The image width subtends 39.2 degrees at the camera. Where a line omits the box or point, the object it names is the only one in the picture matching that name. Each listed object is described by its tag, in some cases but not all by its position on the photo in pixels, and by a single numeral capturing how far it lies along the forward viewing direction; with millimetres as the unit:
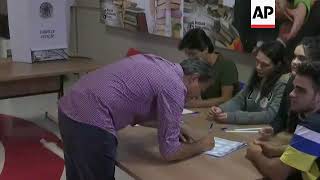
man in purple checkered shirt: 1723
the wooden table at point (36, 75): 3594
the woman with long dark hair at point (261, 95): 2348
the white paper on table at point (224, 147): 1860
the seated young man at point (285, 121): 1792
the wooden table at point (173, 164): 1641
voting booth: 3988
